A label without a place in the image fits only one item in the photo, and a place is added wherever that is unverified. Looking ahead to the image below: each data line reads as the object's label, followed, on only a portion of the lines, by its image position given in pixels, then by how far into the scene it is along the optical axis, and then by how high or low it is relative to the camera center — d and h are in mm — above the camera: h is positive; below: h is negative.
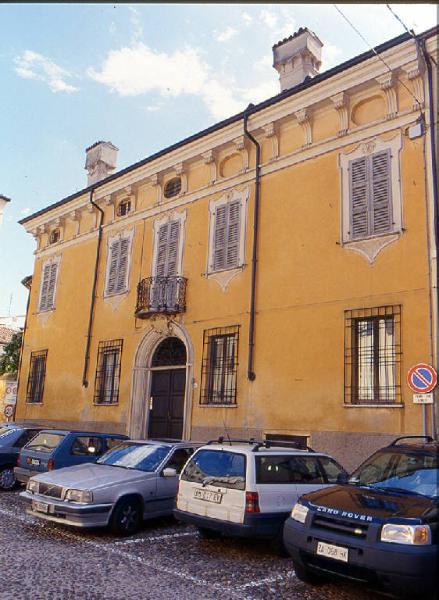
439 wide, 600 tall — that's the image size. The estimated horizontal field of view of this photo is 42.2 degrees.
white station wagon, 7035 -796
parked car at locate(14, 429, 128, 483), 10383 -674
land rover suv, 4961 -910
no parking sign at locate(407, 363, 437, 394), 9500 +896
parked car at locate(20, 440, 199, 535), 7770 -1024
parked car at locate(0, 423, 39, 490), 11502 -753
